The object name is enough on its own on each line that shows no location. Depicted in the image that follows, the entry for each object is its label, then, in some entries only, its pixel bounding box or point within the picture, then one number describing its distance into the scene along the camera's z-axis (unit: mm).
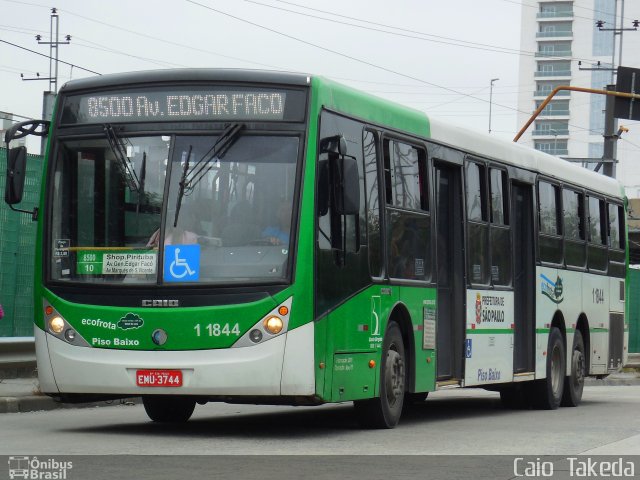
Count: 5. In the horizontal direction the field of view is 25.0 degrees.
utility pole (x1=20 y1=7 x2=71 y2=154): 83538
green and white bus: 11898
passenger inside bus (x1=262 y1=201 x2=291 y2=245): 11961
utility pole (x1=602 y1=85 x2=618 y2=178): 35594
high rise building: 134250
